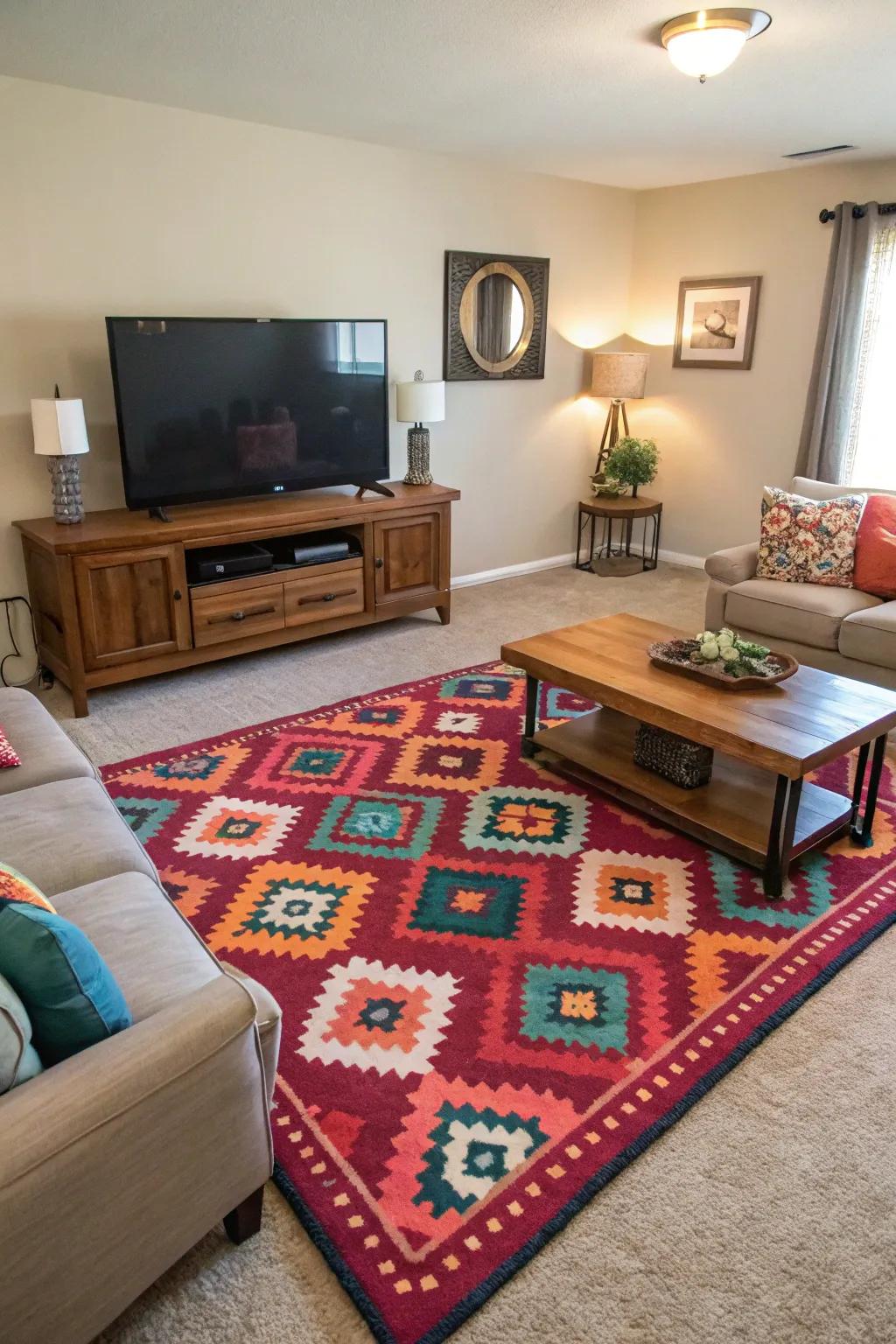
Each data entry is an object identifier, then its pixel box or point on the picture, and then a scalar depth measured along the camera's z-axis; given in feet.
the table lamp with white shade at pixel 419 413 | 14.71
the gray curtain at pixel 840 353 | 15.33
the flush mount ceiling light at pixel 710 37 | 8.66
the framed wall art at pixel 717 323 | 17.39
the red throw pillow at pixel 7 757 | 7.23
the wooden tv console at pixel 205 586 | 11.56
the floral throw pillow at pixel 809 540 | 12.78
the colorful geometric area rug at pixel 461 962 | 5.30
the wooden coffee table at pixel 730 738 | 7.94
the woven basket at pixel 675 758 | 9.16
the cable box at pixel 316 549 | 13.60
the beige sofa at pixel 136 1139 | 3.69
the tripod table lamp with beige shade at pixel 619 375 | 18.22
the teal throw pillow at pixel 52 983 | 4.06
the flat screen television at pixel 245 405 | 11.98
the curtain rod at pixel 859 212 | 14.85
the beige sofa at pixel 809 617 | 11.46
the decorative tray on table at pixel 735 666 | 8.92
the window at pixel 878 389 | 15.29
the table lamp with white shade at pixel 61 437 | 11.14
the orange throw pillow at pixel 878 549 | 12.30
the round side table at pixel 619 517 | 18.49
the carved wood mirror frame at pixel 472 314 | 16.16
